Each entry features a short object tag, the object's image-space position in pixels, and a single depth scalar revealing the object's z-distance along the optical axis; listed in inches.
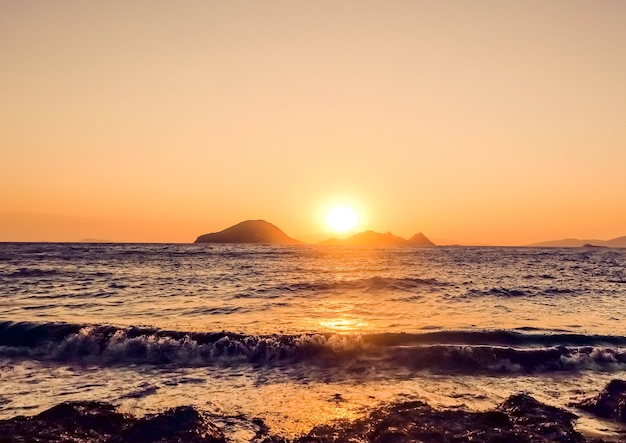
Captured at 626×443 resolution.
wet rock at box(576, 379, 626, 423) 415.2
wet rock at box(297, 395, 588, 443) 355.9
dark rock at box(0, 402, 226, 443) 350.6
